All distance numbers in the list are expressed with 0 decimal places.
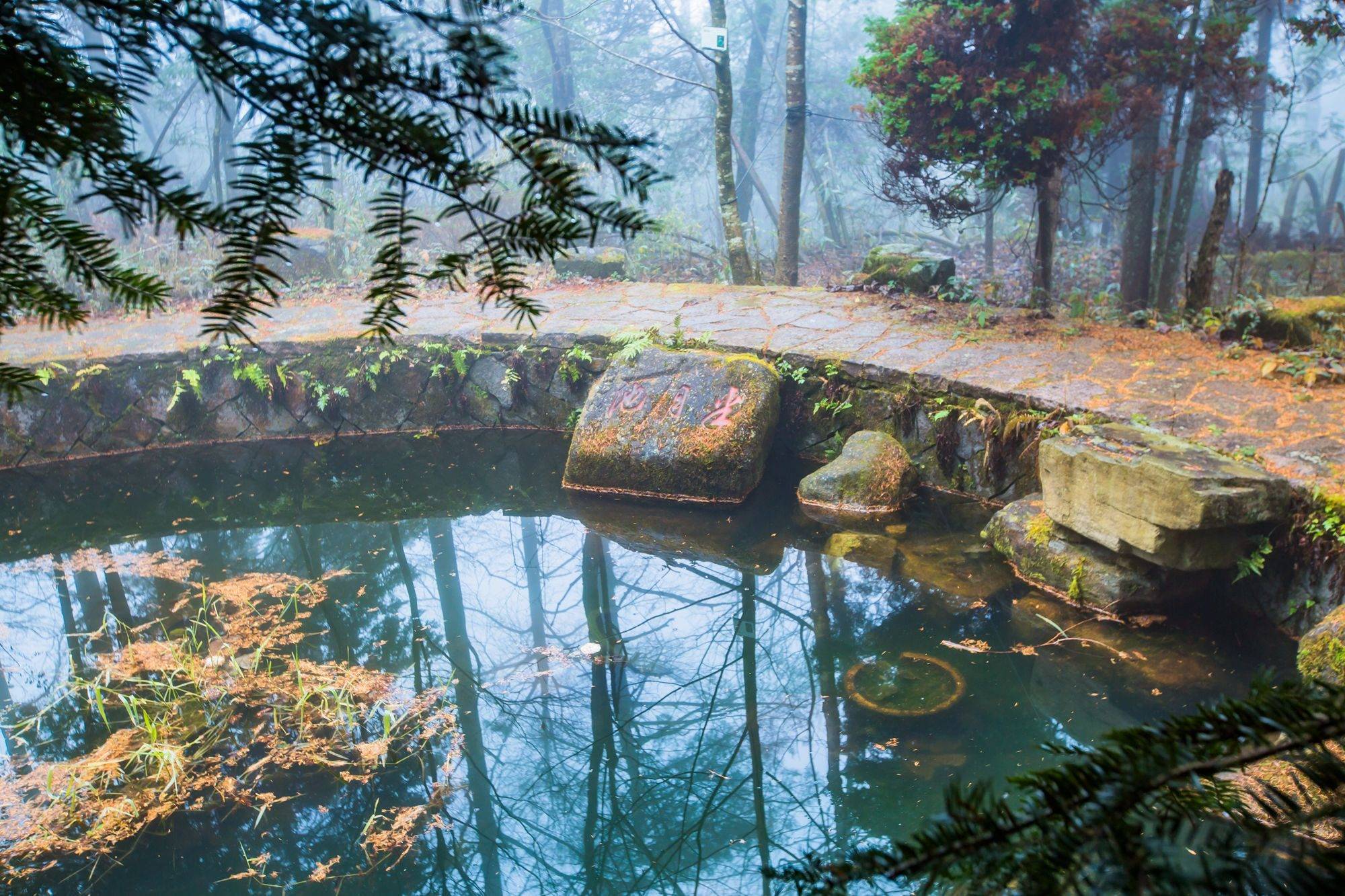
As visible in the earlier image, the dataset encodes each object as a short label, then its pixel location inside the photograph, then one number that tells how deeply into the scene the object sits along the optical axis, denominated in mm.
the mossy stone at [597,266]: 10844
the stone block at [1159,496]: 3867
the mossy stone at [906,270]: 7934
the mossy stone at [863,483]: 5633
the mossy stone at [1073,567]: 4246
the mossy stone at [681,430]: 5938
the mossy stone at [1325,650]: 3266
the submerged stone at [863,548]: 5070
